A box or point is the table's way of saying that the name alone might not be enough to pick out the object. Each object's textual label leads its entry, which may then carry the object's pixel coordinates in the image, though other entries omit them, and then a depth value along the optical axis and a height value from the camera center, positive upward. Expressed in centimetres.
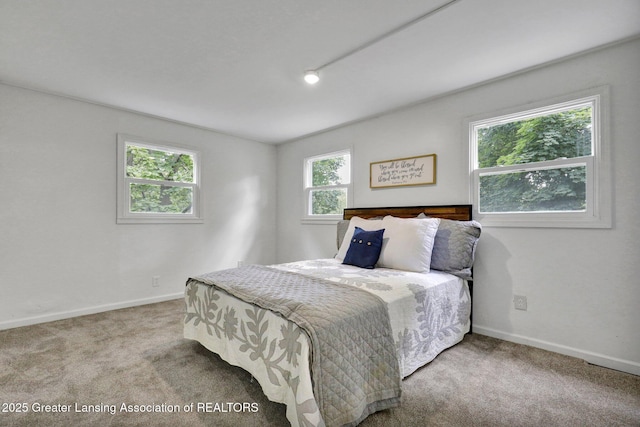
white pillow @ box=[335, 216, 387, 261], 307 -13
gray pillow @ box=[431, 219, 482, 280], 254 -29
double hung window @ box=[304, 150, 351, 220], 409 +43
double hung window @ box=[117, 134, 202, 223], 349 +40
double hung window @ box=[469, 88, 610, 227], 224 +40
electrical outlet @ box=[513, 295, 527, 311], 253 -75
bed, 142 -60
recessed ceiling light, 255 +119
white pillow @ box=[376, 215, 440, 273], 254 -26
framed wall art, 315 +48
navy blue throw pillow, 271 -32
